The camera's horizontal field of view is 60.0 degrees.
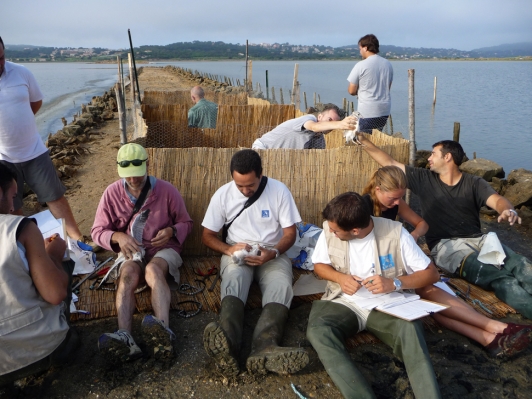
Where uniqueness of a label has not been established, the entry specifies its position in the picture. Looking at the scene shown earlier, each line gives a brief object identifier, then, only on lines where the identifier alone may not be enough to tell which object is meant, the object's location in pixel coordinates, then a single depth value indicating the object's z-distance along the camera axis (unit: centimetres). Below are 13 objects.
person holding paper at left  259
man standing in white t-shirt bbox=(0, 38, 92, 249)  446
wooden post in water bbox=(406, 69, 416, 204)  555
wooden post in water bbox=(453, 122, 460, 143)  1568
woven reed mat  395
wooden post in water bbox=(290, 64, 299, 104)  1484
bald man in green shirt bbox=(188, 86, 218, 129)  924
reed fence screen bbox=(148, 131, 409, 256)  508
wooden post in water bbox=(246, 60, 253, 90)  1726
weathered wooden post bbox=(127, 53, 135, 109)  1259
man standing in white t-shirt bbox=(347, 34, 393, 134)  657
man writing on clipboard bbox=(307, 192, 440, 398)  304
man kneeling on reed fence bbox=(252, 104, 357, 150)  576
